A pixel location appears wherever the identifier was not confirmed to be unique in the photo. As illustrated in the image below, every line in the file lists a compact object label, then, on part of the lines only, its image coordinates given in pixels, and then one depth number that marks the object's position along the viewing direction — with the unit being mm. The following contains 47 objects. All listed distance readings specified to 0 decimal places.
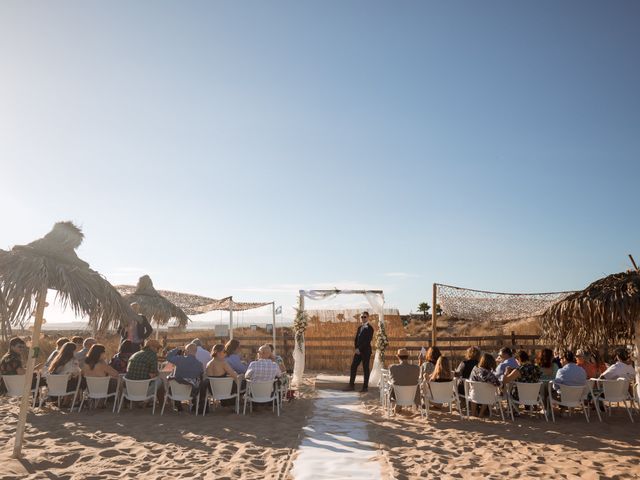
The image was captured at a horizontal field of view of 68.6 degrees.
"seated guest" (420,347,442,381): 8367
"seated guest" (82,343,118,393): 7719
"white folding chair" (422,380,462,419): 7328
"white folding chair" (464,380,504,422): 7148
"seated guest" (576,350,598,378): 8367
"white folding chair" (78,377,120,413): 7520
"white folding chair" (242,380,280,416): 7527
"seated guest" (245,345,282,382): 7617
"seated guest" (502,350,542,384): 7270
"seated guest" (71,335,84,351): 9312
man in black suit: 11062
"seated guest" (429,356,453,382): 7457
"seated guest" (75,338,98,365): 8812
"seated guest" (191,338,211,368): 8922
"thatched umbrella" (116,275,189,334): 13594
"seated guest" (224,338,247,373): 8211
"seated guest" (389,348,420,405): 7566
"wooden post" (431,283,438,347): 12219
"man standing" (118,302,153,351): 9766
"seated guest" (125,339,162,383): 7633
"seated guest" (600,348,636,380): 7743
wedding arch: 12245
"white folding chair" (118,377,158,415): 7492
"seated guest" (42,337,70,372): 8820
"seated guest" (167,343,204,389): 7508
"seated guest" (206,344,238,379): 7633
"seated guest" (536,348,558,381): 8141
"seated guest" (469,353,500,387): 7266
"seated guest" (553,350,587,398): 7270
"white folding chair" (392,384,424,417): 7516
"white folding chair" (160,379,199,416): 7488
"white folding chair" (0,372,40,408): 7824
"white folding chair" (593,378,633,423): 7355
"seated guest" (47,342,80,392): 7930
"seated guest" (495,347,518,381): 7796
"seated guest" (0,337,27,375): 7977
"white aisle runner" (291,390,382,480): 4688
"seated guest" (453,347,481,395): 7930
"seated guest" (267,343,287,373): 9312
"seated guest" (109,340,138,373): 8445
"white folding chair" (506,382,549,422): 7191
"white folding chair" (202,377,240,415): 7480
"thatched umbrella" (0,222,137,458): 5117
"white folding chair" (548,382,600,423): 7136
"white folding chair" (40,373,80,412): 7625
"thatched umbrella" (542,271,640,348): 7283
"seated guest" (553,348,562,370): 8445
